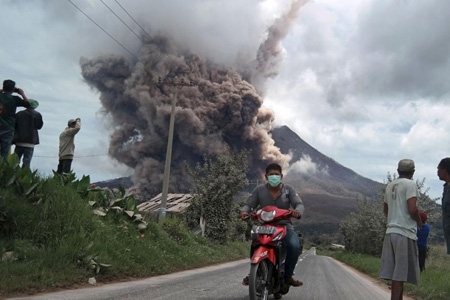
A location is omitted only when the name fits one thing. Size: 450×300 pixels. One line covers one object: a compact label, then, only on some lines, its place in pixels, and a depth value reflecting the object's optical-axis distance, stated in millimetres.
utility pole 23553
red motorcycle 4586
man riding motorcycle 5141
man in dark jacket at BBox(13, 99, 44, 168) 8398
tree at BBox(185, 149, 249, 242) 21359
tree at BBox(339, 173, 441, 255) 20986
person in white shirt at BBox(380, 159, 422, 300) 4441
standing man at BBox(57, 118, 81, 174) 9555
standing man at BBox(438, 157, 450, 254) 4949
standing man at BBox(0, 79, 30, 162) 7820
